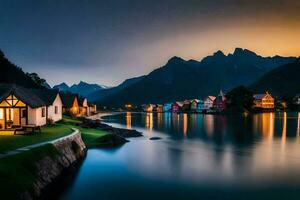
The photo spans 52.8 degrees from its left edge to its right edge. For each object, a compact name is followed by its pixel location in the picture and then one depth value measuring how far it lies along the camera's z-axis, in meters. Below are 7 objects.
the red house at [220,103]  186.23
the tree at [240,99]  163.82
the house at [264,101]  193.50
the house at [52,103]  55.45
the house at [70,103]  93.30
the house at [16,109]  39.84
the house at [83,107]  112.78
